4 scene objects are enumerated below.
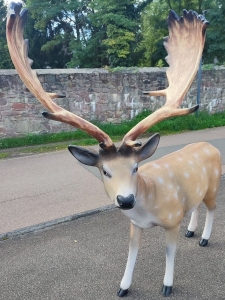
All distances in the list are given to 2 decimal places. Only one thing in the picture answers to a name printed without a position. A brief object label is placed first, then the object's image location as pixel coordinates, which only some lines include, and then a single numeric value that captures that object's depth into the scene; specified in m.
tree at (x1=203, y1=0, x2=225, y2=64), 16.80
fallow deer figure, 2.40
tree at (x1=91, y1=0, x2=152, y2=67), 18.47
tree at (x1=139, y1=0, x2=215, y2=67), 20.31
